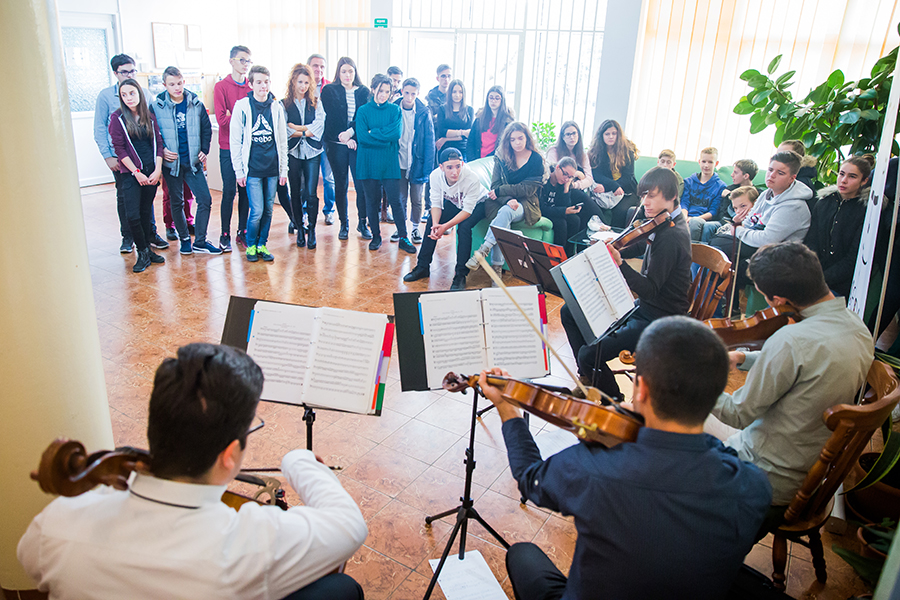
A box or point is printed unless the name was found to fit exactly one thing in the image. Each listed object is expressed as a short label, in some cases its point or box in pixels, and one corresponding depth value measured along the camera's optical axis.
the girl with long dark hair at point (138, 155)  4.56
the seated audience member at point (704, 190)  5.26
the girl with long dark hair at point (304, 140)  5.32
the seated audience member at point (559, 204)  5.17
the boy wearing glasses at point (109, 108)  4.54
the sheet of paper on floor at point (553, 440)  2.83
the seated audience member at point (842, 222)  3.56
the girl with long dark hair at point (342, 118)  5.62
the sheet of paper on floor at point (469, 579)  2.04
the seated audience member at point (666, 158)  5.40
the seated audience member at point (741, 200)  4.59
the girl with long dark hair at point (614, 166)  5.54
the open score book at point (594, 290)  2.48
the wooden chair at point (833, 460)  1.69
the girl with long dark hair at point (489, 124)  6.13
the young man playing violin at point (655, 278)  2.86
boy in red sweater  5.26
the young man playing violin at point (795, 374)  1.82
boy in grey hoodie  3.94
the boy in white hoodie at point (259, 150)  4.85
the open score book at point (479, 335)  2.05
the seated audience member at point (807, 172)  4.27
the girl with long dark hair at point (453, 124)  6.25
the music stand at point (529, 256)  3.16
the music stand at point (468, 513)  2.12
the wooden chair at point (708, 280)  2.99
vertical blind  5.89
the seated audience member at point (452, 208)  4.84
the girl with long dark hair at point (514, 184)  4.94
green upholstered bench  5.11
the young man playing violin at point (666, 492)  1.21
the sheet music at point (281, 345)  1.93
